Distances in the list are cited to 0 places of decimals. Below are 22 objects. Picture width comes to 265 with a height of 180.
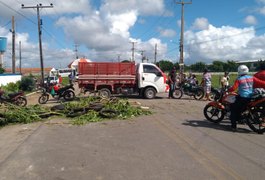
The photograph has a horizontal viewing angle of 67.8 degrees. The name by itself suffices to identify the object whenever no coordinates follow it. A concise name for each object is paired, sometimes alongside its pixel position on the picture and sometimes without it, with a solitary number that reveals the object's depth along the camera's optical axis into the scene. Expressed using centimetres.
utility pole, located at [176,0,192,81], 2133
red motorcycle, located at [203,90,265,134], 529
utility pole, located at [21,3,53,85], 2042
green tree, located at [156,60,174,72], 6731
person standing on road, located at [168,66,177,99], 1180
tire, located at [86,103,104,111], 695
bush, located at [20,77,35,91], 1756
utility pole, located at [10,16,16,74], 2213
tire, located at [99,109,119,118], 672
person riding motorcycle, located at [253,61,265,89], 561
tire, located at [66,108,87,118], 678
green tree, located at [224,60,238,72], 6564
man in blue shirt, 540
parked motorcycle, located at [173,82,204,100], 1163
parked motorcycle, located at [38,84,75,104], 1117
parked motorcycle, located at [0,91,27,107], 951
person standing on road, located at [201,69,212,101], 1120
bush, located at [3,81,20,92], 1547
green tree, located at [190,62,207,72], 6849
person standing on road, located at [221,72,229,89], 1211
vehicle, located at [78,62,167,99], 1105
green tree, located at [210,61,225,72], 7051
